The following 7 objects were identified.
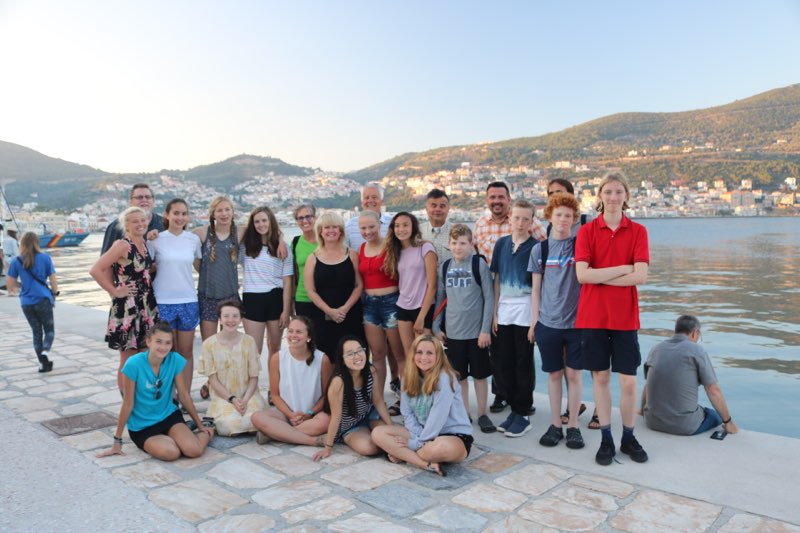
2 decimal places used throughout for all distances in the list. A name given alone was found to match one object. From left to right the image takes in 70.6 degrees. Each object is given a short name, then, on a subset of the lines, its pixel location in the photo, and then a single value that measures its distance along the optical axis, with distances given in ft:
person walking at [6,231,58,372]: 19.84
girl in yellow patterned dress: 13.01
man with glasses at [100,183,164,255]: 13.85
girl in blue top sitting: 11.39
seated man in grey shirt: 12.07
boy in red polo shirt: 10.79
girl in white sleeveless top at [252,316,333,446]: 12.19
